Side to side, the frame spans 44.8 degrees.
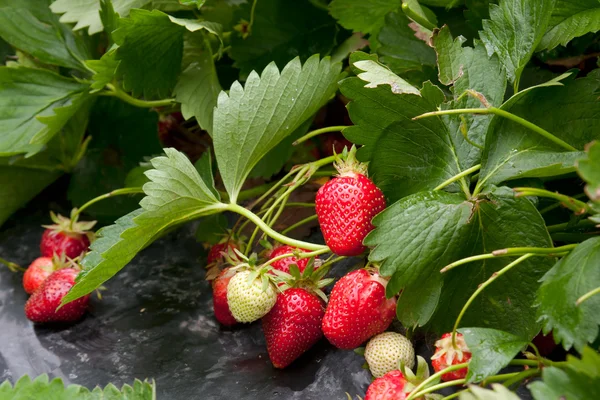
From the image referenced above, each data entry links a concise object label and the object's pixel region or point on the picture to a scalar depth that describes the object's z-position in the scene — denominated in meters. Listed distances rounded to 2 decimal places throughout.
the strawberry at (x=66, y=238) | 1.15
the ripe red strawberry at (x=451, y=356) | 0.70
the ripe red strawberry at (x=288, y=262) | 0.91
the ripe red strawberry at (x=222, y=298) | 0.96
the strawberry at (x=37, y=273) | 1.12
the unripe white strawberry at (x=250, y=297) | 0.85
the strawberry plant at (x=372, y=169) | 0.70
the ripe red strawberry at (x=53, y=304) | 1.03
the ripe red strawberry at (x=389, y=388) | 0.71
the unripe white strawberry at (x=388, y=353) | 0.78
